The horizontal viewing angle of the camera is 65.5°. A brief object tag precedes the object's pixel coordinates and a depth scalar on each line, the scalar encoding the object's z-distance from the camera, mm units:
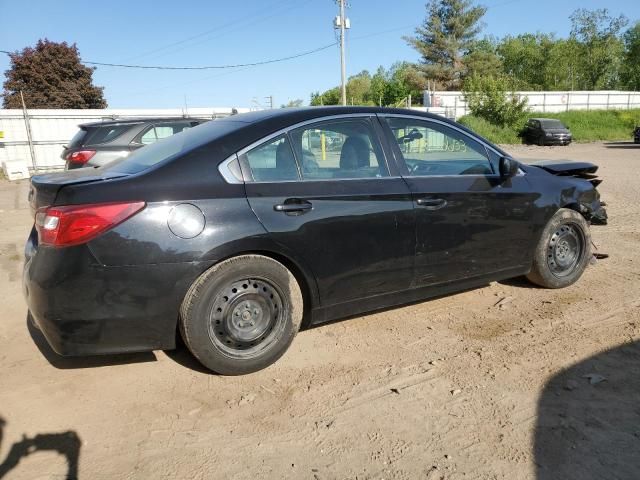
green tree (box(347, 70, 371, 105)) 58644
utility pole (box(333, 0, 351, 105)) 28406
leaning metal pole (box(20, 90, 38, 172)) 17297
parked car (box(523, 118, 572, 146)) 28953
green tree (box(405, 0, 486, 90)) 54062
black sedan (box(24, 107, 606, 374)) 2648
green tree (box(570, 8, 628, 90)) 63469
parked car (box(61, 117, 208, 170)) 8578
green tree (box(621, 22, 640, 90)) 62000
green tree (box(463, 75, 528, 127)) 32094
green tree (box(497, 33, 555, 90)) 70312
